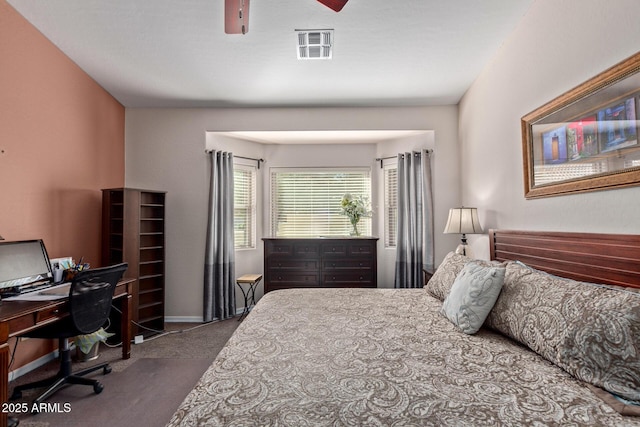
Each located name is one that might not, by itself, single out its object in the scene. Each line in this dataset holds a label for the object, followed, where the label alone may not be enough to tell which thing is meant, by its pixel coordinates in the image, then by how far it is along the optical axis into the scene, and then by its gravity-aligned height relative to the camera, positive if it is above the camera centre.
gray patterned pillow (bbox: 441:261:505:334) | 1.68 -0.45
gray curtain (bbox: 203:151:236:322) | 3.93 -0.33
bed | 0.97 -0.61
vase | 4.31 -0.11
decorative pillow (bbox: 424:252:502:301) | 2.26 -0.43
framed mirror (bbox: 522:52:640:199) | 1.50 +0.50
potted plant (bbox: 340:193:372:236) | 4.34 +0.18
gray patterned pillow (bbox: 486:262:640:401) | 1.08 -0.46
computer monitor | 2.25 -0.30
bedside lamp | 3.10 -0.01
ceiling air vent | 2.56 +1.61
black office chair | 2.12 -0.72
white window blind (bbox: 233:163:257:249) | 4.48 +0.27
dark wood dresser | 3.97 -0.53
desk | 1.68 -0.59
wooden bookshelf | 3.30 -0.21
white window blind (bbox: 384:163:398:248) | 4.53 +0.24
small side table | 3.94 -0.95
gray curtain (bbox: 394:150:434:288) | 3.91 +0.01
